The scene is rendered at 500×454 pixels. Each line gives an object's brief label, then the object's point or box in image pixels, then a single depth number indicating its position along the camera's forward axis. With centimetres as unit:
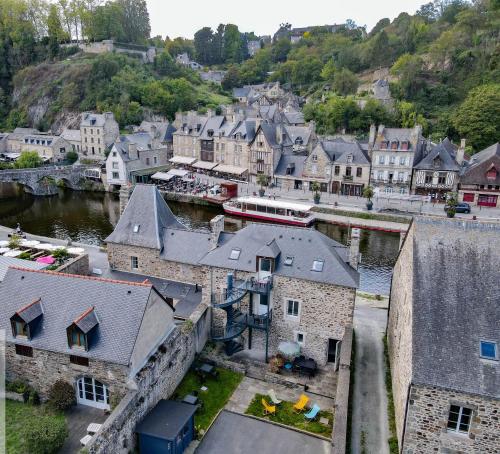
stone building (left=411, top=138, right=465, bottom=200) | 5150
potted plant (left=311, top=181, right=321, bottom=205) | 5231
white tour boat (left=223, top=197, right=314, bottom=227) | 4778
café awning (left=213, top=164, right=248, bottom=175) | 6291
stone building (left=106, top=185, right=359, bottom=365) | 2038
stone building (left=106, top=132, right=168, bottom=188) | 6188
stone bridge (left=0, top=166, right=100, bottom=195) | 5950
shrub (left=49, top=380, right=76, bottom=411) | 1631
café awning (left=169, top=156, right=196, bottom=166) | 6869
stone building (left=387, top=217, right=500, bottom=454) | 1345
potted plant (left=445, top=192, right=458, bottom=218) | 4450
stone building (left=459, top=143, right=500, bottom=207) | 4981
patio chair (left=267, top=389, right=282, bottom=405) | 1805
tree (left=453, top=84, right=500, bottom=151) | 6209
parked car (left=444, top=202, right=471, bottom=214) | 4759
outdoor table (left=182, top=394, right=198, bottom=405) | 1755
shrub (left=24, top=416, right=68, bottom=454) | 1375
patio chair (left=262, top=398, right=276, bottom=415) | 1753
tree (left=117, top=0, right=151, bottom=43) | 12331
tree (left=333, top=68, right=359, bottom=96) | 9162
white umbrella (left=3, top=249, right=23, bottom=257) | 3076
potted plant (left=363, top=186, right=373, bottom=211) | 4956
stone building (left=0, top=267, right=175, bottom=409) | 1596
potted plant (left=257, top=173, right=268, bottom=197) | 5844
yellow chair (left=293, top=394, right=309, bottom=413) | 1777
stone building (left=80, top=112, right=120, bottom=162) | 7238
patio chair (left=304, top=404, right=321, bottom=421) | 1723
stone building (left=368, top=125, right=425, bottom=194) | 5266
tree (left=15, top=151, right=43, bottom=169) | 6456
